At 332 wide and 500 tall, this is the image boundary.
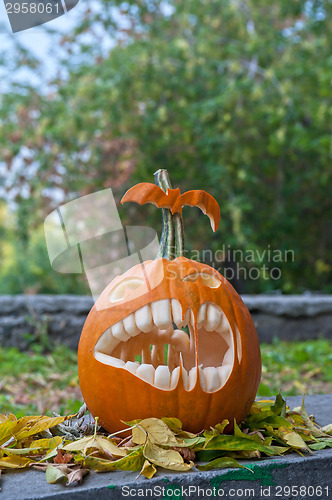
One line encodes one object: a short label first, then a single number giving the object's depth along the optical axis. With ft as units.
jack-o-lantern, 4.92
